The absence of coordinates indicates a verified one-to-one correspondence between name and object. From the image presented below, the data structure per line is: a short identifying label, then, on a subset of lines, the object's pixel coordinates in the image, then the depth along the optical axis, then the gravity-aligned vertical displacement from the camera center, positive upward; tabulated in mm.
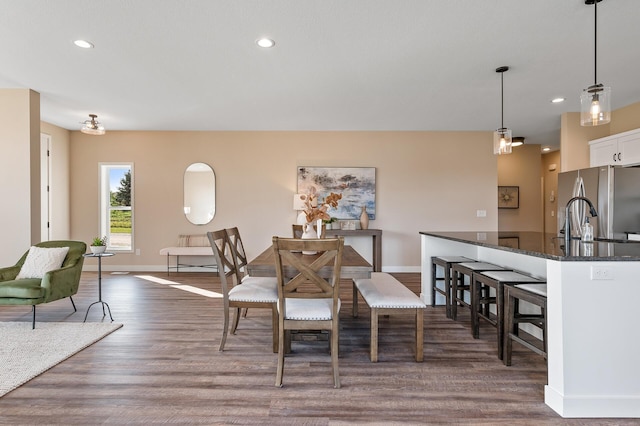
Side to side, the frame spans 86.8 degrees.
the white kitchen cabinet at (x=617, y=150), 4277 +841
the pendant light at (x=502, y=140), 3558 +763
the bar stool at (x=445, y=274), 3533 -679
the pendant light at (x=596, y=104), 2457 +797
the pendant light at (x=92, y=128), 4848 +1215
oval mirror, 6258 +336
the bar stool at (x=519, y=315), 2113 -718
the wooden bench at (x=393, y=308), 2494 -714
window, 6285 +105
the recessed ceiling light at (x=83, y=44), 2967 +1493
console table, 5719 -395
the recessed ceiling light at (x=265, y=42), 2936 +1490
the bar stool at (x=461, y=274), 3023 -580
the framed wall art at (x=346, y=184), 6195 +507
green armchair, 3135 -692
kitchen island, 1842 -670
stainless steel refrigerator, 4121 +123
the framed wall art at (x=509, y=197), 7688 +338
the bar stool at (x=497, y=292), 2467 -650
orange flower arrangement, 3055 +16
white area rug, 2305 -1097
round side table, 3365 -435
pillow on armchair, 3516 -519
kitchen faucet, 2315 -125
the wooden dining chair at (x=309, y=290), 2051 -492
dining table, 2295 -393
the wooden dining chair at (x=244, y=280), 2963 -629
